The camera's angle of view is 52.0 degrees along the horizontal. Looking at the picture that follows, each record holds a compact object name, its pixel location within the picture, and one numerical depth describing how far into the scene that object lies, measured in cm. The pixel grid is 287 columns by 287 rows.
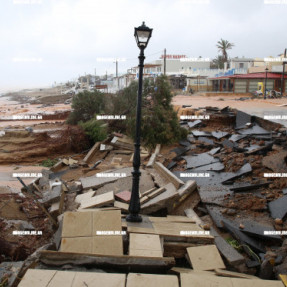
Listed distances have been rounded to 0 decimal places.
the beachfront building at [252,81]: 3769
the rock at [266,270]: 520
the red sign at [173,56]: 6270
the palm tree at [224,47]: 6544
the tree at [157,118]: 1334
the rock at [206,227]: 607
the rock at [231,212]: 710
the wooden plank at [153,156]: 1053
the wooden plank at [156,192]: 735
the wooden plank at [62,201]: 696
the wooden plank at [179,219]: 639
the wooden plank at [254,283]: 373
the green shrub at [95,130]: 1515
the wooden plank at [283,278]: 438
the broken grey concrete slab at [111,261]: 411
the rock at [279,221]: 661
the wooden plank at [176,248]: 532
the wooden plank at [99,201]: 652
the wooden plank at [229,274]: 456
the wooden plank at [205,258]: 480
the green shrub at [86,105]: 1780
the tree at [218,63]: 6568
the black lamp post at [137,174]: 566
